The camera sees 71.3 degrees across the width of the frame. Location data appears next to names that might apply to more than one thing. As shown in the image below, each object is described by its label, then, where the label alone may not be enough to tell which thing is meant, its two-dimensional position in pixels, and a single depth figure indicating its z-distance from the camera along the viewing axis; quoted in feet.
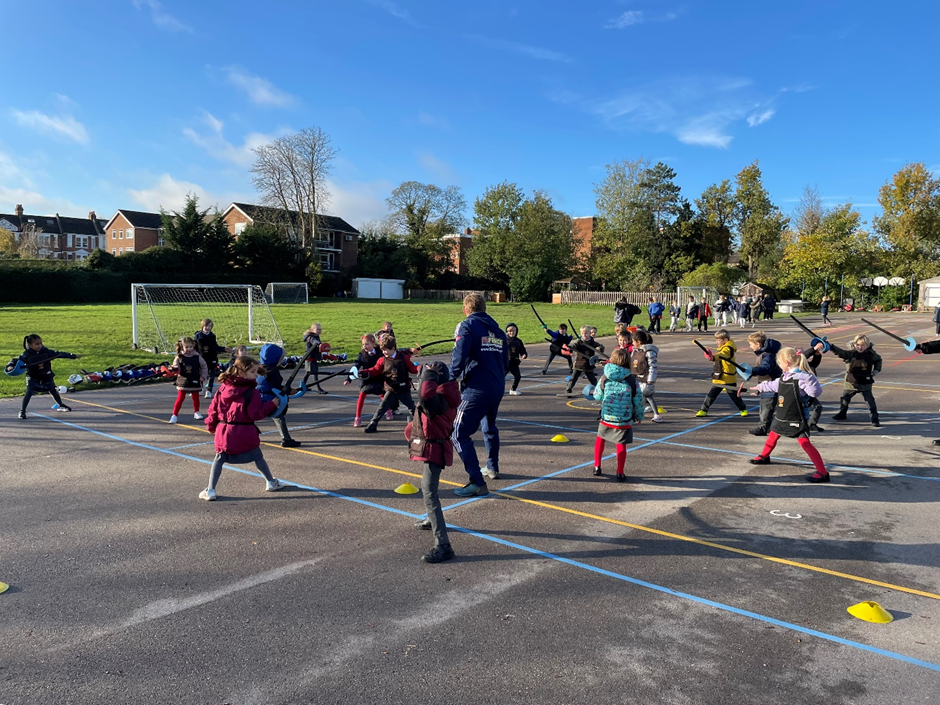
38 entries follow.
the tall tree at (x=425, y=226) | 258.37
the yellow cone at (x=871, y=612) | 14.24
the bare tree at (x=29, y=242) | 228.63
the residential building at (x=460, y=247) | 290.56
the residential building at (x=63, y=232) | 320.09
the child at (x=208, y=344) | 40.23
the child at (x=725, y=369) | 37.19
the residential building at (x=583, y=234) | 252.62
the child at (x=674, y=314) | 116.16
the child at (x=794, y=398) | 24.82
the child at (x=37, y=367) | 35.50
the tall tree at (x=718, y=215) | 226.58
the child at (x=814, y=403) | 30.45
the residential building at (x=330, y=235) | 266.90
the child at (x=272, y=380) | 26.43
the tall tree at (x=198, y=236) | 201.16
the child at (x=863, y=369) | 35.17
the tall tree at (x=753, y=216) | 225.35
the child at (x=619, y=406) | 24.57
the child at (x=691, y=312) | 114.93
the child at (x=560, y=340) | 44.68
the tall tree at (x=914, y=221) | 200.34
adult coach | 22.16
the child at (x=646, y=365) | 36.09
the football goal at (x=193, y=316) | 73.92
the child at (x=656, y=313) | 103.81
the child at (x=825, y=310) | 126.76
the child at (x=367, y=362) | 33.42
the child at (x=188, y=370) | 34.17
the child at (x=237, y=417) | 21.54
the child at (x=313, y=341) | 37.46
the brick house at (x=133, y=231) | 275.39
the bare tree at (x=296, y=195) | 230.48
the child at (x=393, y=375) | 32.37
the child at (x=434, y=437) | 17.22
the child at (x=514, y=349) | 43.88
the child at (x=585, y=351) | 41.57
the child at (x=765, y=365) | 31.63
